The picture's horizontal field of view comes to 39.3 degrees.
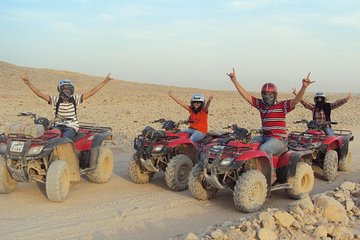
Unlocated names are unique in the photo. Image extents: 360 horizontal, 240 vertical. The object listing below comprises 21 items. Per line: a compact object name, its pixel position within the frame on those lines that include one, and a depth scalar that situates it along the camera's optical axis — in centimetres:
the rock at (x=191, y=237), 536
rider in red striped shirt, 855
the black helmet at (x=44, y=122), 898
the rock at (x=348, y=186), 784
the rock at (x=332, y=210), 638
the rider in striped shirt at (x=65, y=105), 935
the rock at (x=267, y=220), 582
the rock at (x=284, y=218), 596
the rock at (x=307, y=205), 637
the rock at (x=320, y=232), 589
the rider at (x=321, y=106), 1183
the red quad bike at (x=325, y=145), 1027
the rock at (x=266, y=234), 559
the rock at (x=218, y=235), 548
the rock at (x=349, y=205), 680
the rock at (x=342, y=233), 595
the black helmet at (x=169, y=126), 994
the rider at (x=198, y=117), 1023
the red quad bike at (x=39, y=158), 812
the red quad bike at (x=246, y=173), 770
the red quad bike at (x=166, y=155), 918
